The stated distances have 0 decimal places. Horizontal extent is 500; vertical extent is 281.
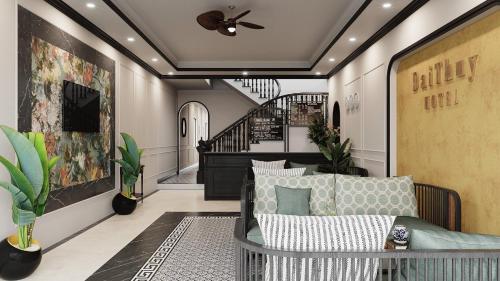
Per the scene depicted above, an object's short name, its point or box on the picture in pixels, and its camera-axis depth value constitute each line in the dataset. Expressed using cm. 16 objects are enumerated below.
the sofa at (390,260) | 149
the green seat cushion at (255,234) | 313
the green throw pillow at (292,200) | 344
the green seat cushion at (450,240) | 154
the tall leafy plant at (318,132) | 834
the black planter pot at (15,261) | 316
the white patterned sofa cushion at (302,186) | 356
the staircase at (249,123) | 1021
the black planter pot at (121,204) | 599
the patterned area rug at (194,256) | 335
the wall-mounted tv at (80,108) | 452
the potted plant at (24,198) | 316
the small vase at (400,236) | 210
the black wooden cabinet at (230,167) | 771
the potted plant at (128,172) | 593
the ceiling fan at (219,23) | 463
